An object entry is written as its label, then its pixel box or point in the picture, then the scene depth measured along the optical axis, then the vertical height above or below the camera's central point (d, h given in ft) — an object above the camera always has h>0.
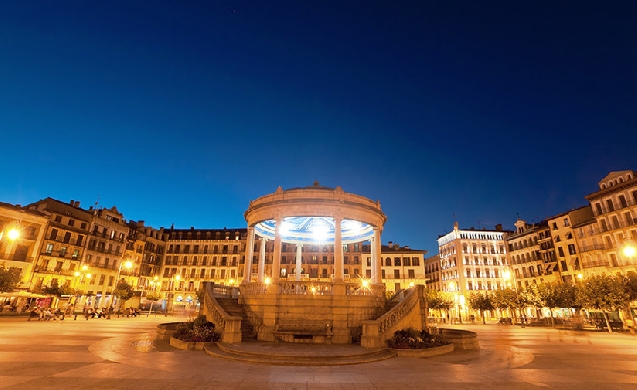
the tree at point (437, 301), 190.90 +3.93
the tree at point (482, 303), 188.85 +3.17
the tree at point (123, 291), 184.65 +6.06
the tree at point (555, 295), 146.10 +6.52
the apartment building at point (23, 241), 160.56 +29.24
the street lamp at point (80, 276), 191.42 +14.45
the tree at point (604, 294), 120.06 +6.06
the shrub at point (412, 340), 59.26 -5.90
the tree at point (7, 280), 111.86 +6.59
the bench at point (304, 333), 67.21 -5.54
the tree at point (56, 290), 153.99 +4.71
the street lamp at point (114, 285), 214.90 +10.81
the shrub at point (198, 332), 61.98 -5.37
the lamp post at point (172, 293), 255.54 +7.48
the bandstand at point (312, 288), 70.33 +3.78
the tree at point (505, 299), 180.86 +5.42
